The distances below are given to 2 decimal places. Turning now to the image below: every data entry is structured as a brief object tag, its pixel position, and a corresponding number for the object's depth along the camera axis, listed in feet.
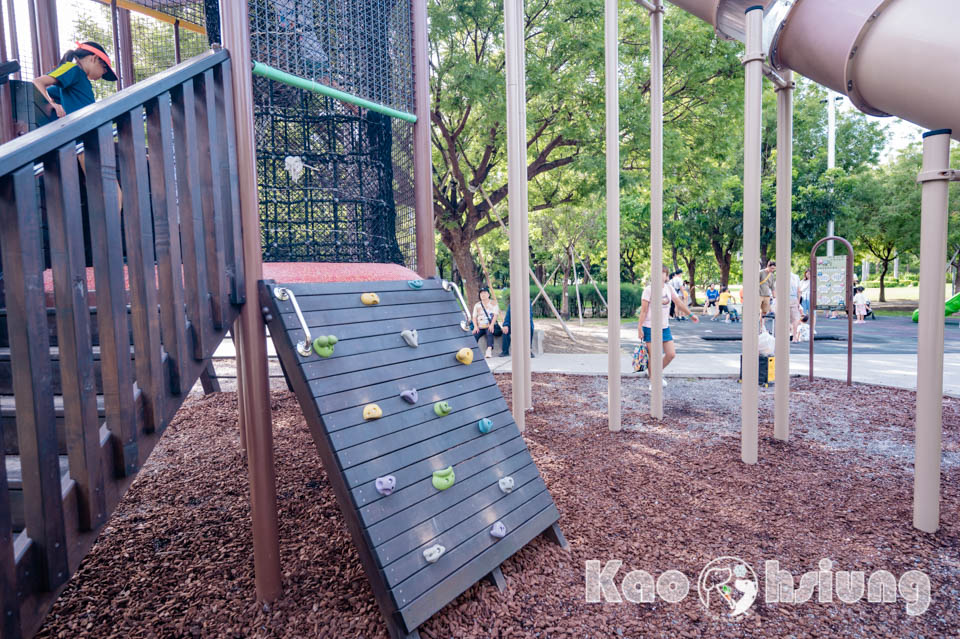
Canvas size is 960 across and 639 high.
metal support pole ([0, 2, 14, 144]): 14.42
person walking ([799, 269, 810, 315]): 44.56
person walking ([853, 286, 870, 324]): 63.77
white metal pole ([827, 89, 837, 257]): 75.05
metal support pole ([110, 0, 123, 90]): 17.78
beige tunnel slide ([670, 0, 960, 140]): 8.54
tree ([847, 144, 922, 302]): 78.84
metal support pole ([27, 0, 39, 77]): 17.79
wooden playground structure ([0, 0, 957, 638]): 5.16
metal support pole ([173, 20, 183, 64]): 19.75
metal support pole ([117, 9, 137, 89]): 19.15
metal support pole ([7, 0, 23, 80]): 18.53
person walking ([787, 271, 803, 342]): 37.46
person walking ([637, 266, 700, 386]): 22.89
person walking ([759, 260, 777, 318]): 27.55
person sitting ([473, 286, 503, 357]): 32.60
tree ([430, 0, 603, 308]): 30.25
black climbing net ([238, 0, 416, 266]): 12.98
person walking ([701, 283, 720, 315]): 83.71
